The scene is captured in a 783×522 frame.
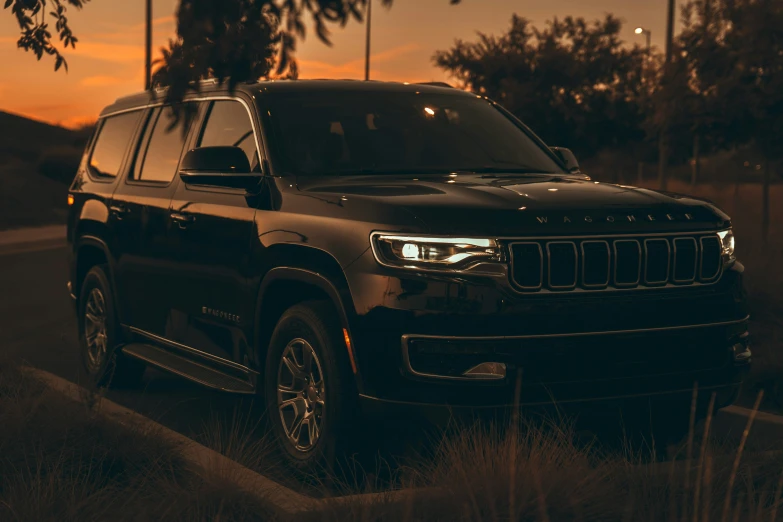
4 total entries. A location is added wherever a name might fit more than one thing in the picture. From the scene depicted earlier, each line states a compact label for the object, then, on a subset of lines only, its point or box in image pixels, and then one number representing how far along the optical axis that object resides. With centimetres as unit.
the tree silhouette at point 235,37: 543
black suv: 545
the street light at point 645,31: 4244
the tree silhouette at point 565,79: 4109
